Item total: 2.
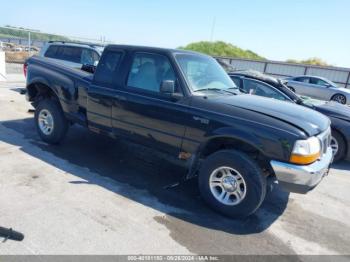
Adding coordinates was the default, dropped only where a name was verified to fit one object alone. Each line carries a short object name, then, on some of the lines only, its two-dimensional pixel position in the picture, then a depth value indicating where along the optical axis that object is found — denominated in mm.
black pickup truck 3428
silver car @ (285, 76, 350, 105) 15749
